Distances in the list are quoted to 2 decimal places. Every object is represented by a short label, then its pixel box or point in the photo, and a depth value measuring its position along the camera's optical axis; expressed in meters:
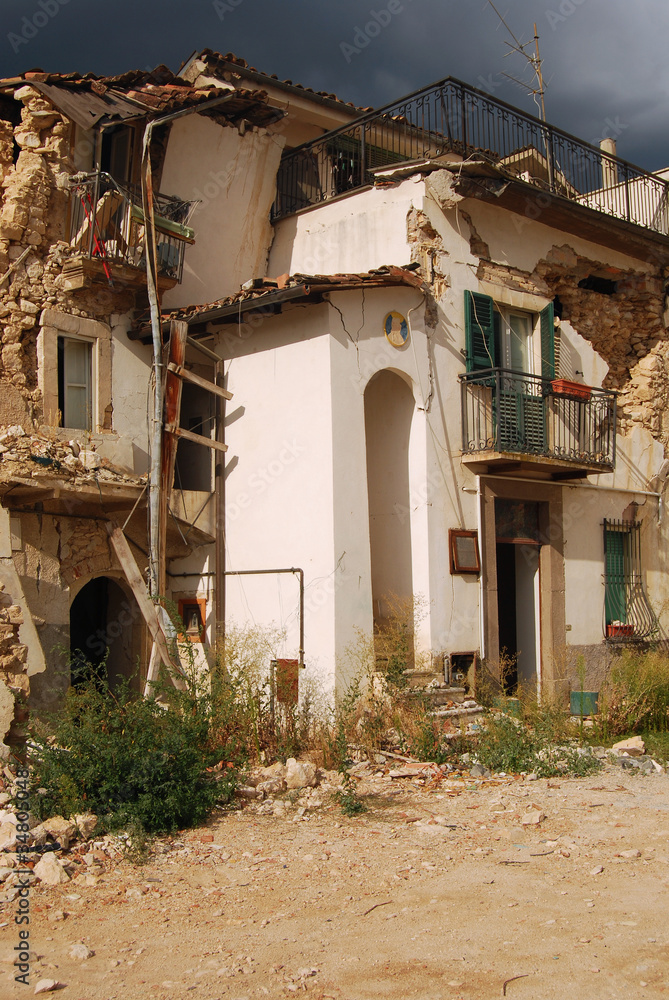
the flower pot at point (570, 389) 13.30
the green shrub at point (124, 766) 7.36
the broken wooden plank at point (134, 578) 10.76
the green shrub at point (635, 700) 11.59
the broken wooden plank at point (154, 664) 10.41
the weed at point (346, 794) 8.23
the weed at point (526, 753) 9.69
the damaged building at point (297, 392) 11.36
